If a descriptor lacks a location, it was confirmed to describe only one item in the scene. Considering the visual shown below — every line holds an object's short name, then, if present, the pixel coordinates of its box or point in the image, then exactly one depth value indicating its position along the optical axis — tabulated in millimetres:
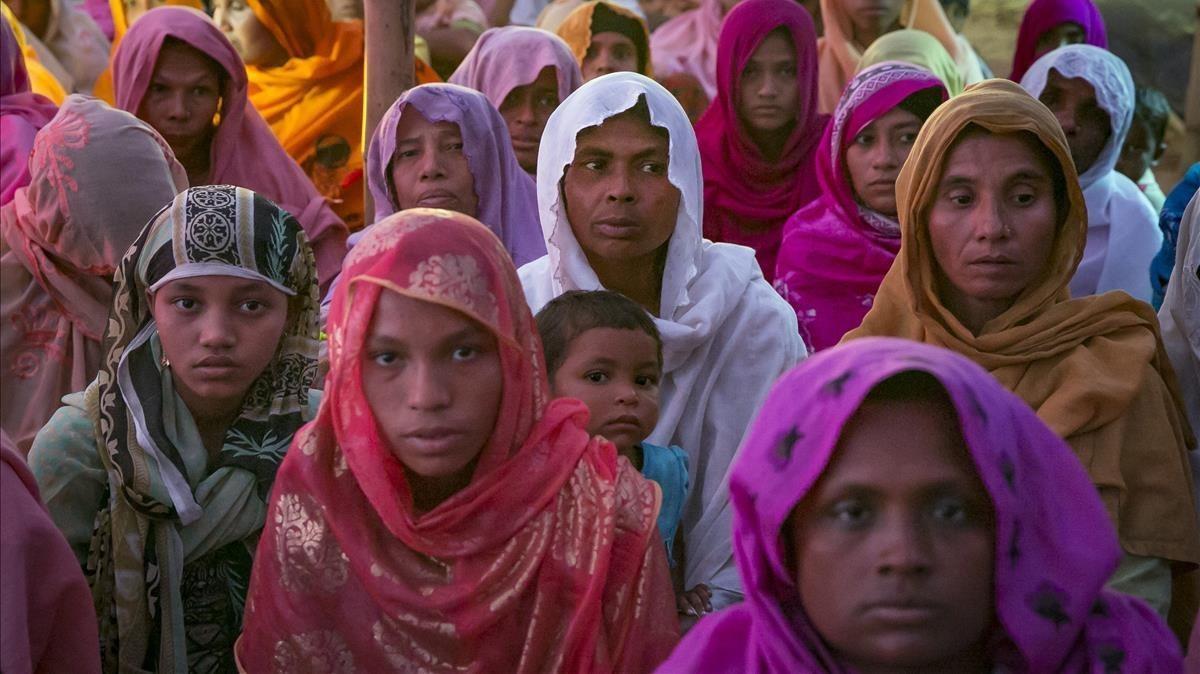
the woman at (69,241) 4613
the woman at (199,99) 6324
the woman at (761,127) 6367
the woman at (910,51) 7043
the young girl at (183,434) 3578
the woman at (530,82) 6699
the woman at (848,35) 8133
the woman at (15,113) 6000
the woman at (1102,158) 5961
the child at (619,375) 3707
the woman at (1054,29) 7906
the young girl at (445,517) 3111
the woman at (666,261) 4285
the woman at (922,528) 2477
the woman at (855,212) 5418
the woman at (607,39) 7762
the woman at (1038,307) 3623
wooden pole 6199
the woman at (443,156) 5695
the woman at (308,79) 7773
